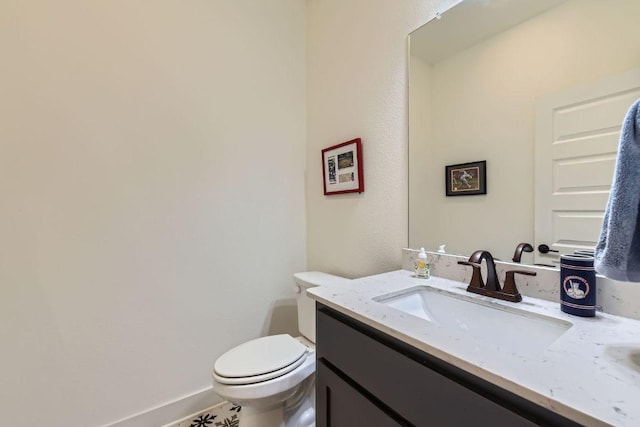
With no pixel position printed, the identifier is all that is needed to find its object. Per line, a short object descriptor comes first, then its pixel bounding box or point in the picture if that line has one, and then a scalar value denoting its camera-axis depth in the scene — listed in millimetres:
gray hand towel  499
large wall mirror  736
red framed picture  1405
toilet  1038
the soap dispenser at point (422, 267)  1059
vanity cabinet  458
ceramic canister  664
